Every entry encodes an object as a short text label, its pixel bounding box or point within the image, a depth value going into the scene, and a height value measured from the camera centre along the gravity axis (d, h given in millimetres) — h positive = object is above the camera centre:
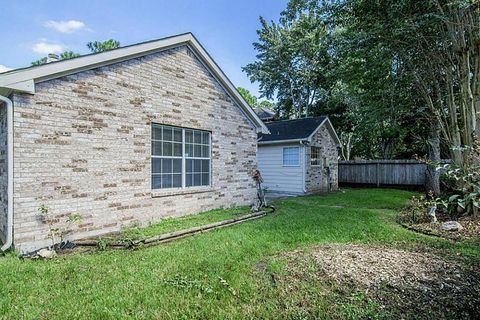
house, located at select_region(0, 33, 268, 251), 5090 +572
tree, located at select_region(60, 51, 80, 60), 31200 +13021
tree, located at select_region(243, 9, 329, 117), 25859 +10422
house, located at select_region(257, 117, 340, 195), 14250 +295
